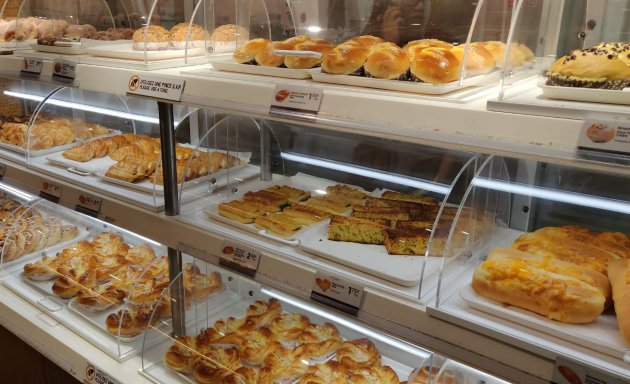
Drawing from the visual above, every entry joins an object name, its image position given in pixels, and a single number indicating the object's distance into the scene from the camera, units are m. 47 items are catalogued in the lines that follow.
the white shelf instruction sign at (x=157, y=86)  1.65
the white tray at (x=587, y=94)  1.09
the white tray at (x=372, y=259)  1.41
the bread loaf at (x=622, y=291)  1.08
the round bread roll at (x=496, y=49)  1.45
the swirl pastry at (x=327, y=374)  1.71
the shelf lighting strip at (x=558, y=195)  1.42
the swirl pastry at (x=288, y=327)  1.92
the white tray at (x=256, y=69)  1.60
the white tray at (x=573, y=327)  1.09
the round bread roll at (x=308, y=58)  1.63
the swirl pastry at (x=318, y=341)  1.83
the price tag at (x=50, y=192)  2.24
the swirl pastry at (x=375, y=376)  1.68
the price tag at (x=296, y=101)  1.36
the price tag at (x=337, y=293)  1.37
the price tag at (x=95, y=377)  1.96
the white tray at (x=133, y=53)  1.97
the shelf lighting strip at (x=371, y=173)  1.84
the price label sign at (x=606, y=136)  0.95
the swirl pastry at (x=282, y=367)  1.77
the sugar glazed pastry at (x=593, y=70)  1.14
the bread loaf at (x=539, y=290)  1.15
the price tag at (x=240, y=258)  1.61
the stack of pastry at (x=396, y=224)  1.53
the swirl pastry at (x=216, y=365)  1.84
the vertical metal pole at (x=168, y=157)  1.86
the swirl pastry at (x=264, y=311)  2.01
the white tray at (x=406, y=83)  1.29
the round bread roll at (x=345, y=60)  1.49
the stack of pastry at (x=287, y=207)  1.76
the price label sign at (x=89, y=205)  2.10
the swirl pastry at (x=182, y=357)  1.92
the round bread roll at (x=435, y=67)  1.33
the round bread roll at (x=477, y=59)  1.39
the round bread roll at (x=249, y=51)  1.75
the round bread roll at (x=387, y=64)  1.40
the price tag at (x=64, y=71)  1.96
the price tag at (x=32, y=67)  2.12
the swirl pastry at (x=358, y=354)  1.74
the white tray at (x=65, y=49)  2.17
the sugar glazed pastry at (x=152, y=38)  2.03
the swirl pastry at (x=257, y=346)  1.87
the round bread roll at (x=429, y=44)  1.56
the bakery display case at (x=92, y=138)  2.20
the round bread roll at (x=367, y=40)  1.64
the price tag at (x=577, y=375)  1.01
